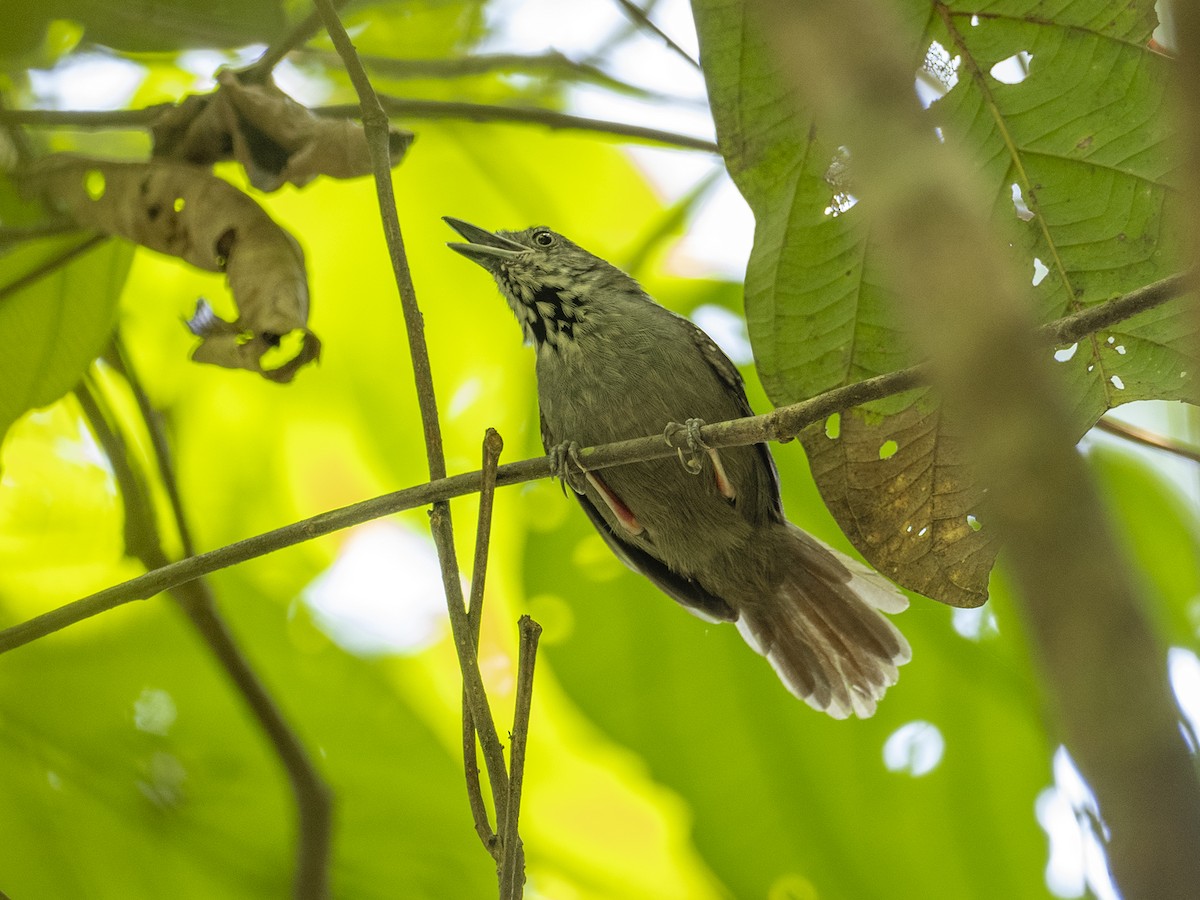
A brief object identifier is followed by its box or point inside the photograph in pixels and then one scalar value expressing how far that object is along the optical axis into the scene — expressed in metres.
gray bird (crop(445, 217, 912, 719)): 7.50
